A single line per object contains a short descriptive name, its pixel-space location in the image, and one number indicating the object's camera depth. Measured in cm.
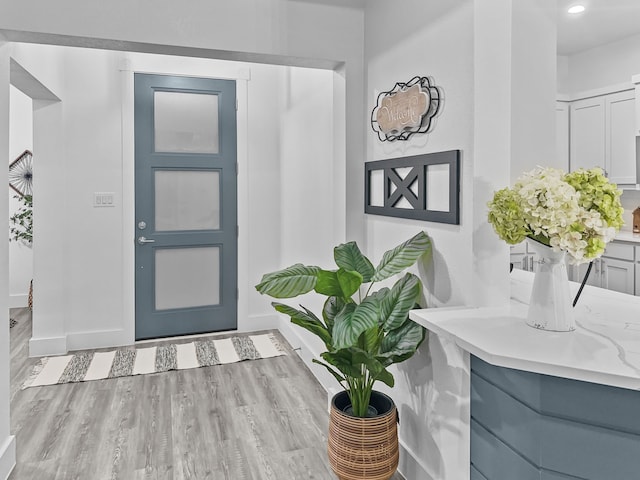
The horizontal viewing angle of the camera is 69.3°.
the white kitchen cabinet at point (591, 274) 381
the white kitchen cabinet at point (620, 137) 392
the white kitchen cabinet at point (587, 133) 416
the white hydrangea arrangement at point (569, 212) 131
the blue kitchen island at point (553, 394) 119
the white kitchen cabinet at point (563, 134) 442
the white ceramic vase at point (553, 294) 141
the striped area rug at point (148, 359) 340
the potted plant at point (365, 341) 189
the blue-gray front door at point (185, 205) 413
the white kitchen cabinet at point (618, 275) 352
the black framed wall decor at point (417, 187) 185
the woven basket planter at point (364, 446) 195
